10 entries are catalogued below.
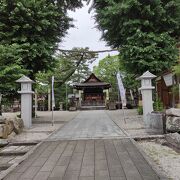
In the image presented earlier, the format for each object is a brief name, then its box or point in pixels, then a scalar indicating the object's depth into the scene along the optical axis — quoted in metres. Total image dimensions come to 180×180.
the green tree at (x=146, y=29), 11.26
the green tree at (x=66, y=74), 25.12
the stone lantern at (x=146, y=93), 9.08
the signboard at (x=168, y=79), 14.46
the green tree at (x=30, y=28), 10.12
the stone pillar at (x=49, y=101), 26.06
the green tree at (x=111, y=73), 27.85
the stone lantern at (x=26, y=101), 8.98
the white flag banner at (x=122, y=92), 10.25
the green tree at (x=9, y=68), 8.43
